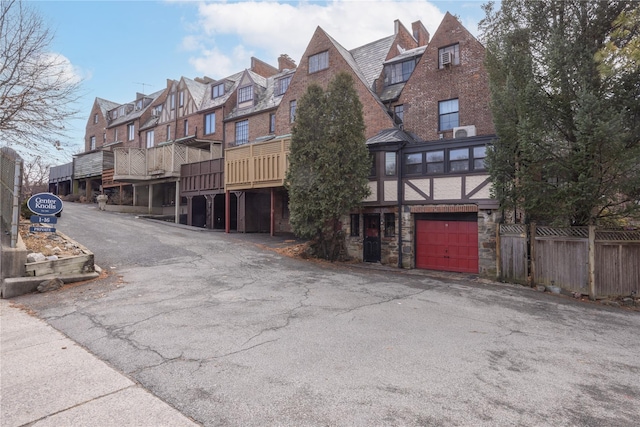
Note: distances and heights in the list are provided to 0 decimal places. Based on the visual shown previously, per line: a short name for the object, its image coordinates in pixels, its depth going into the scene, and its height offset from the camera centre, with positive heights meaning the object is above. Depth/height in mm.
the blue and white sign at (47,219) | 9398 +49
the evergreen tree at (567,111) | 9711 +3372
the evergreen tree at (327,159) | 13969 +2560
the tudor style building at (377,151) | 13984 +3886
